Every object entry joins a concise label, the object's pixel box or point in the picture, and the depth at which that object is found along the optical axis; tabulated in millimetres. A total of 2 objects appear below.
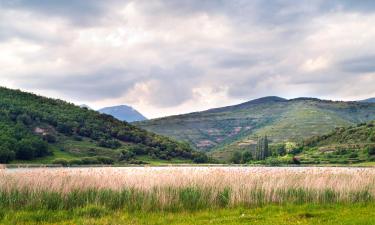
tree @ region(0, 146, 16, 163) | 106312
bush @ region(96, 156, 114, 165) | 130362
